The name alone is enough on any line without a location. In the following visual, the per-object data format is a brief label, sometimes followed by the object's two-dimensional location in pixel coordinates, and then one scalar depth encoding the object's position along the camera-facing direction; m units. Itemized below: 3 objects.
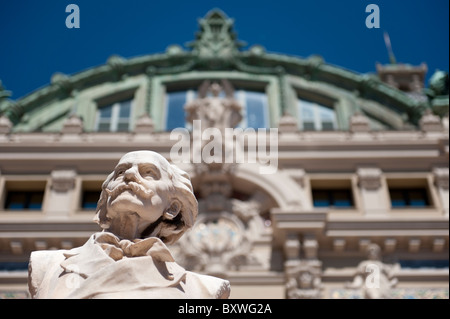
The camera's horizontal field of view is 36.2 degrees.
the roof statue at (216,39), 23.28
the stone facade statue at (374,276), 14.73
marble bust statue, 3.73
